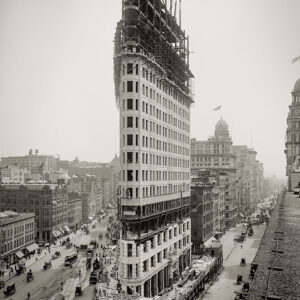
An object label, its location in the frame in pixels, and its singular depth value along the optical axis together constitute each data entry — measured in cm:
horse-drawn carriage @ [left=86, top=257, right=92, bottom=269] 6107
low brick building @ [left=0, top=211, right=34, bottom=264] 6602
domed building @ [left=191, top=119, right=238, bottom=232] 11674
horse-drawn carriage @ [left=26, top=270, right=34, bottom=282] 5422
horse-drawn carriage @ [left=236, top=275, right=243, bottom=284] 5102
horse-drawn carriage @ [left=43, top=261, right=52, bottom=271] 6130
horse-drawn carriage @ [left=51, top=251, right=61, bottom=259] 6938
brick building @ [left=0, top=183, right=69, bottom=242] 8689
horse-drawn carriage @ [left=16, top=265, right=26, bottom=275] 5852
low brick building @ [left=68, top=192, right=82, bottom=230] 10243
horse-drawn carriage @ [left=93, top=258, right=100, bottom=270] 5867
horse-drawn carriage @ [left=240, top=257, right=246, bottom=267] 6145
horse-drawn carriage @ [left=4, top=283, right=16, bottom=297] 4751
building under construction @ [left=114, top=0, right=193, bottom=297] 4394
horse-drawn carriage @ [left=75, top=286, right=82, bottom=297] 4635
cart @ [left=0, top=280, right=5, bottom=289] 5115
